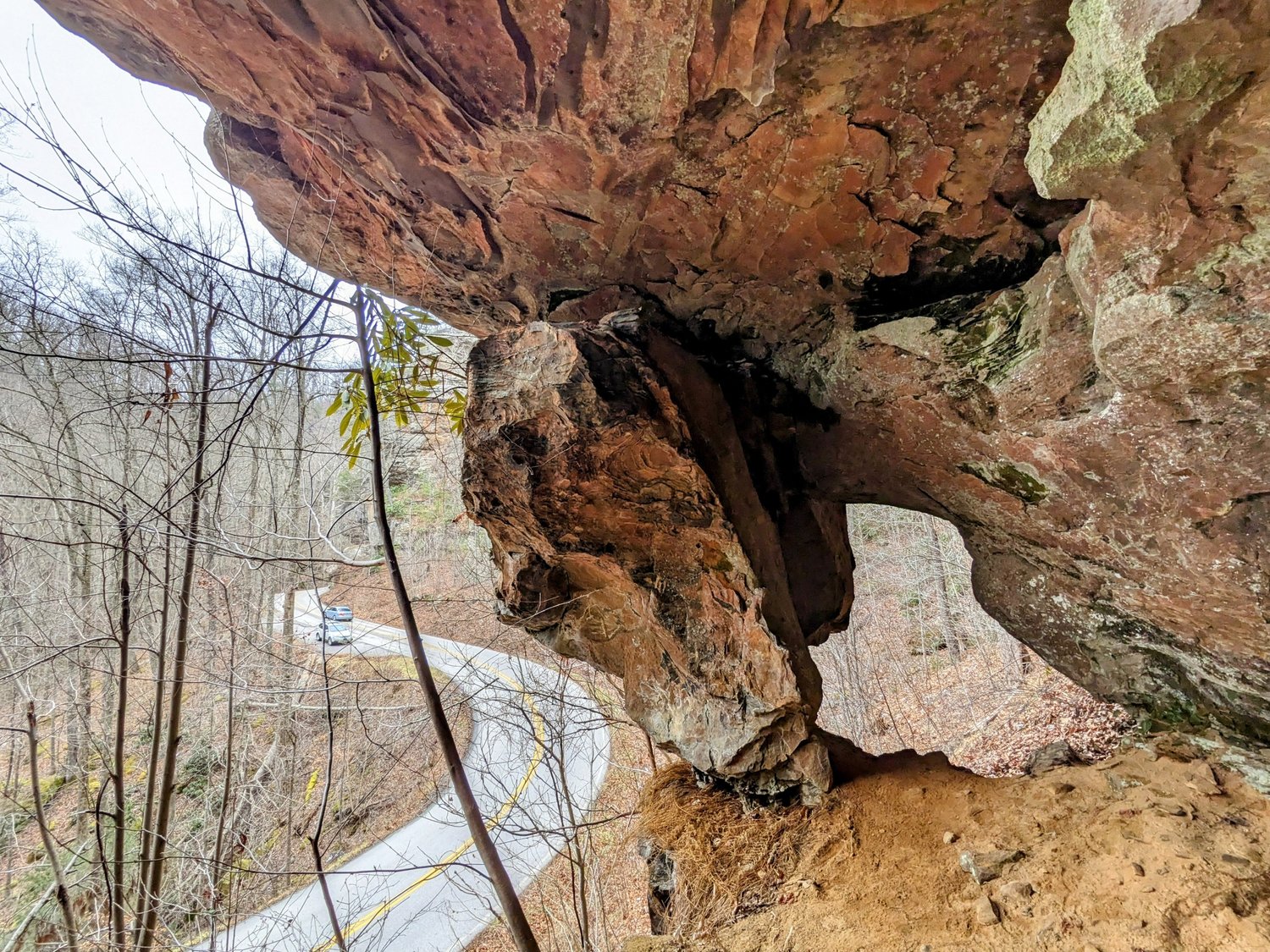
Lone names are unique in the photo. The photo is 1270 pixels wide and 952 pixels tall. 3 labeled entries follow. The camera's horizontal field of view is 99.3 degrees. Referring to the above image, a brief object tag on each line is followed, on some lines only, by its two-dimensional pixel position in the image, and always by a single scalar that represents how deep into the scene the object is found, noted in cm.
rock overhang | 149
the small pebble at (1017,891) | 220
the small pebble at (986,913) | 216
